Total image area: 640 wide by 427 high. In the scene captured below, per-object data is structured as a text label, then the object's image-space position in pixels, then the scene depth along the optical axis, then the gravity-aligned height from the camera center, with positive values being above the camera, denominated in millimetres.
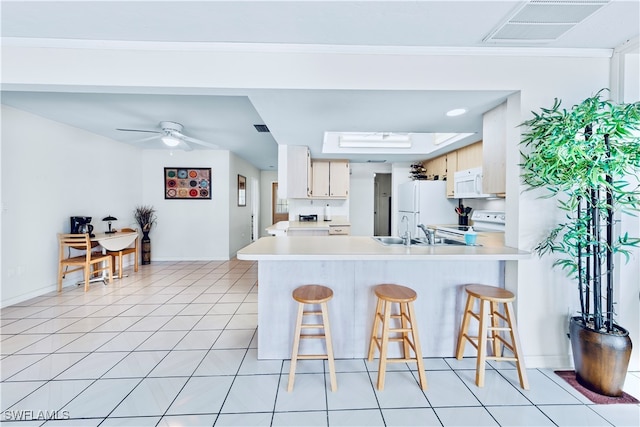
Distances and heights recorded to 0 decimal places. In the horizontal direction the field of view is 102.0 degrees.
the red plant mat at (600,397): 1556 -1126
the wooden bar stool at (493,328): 1674 -750
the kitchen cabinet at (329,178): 4637 +591
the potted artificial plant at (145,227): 4949 -334
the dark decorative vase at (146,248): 4949 -739
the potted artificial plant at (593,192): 1494 +129
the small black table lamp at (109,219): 4043 -154
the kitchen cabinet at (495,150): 2057 +511
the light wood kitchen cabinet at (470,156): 3416 +774
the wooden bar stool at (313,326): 1644 -742
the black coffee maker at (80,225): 3602 -226
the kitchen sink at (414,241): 2452 -284
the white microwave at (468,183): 3264 +388
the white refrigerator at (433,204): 4320 +128
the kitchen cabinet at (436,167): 4353 +796
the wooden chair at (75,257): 3398 -633
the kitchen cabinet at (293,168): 3758 +623
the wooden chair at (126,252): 3963 -681
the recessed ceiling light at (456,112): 2170 +861
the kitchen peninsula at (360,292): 1992 -626
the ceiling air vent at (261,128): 3587 +1170
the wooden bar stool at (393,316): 1632 -733
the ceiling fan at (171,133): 3340 +996
